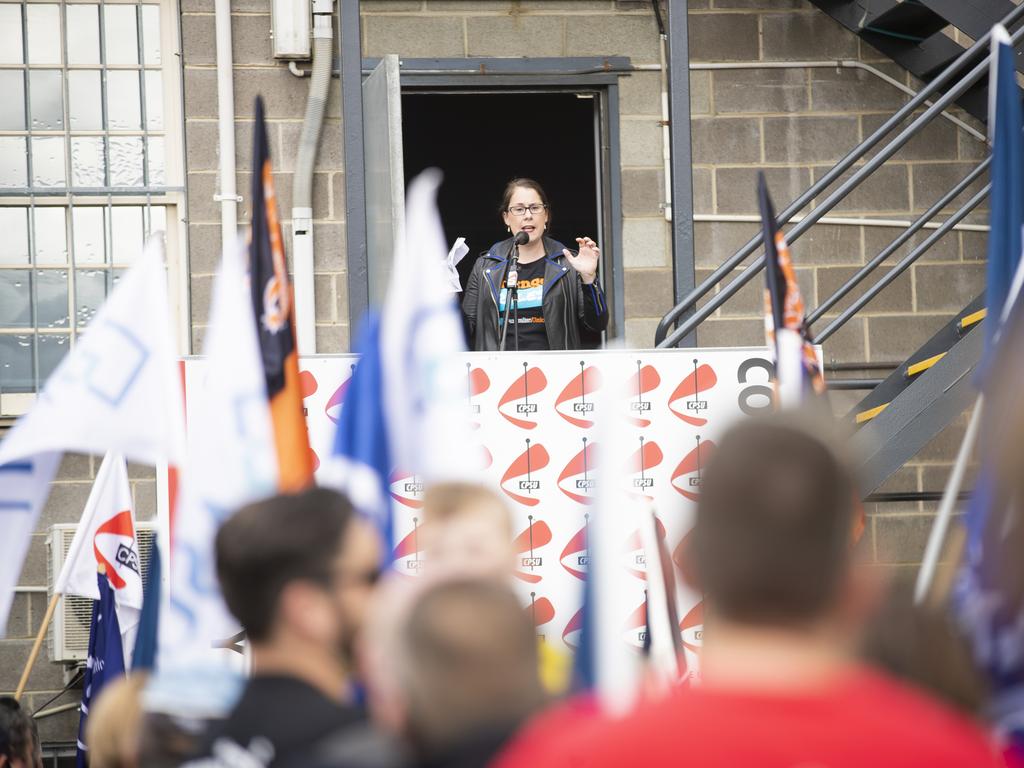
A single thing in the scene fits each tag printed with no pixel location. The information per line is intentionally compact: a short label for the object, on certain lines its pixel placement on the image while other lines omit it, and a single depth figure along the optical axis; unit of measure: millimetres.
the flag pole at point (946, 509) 6770
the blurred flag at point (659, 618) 7266
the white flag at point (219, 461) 6273
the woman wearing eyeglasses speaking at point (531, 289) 12984
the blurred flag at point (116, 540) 11234
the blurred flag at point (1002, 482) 4664
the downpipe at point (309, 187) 15273
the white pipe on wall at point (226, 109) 15266
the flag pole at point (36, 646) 12942
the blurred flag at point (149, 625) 7629
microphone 12969
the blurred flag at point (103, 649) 10852
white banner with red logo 10844
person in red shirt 3002
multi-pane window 15453
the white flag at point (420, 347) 6629
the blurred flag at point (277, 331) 7004
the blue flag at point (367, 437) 6789
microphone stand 12969
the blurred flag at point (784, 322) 7977
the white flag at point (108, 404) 7066
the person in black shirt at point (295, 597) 4605
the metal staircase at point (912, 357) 11359
